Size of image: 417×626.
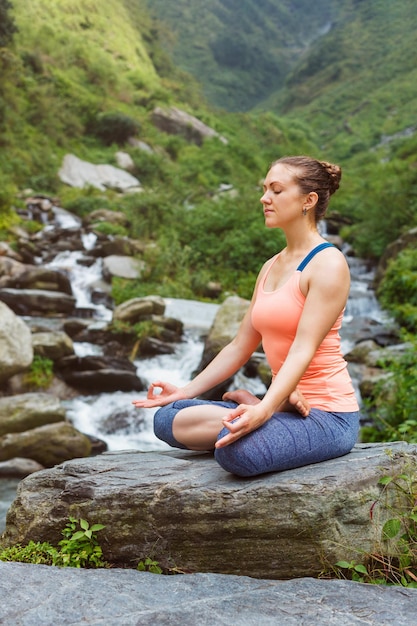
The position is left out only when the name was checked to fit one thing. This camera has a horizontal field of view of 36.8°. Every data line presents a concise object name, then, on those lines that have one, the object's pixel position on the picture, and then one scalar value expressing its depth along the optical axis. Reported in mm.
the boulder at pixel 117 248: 17078
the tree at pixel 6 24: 24875
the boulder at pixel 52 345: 9820
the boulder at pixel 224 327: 10195
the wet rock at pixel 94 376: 9812
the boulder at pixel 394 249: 15881
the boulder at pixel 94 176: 26172
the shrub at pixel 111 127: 32344
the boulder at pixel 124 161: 30312
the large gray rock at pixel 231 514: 2574
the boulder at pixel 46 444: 7445
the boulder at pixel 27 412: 7668
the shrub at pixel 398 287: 12164
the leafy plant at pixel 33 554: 2873
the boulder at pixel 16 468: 7199
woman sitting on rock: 2584
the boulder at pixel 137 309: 12062
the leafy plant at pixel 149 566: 2744
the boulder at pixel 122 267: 15461
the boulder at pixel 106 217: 20031
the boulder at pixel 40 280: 14008
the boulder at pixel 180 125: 38438
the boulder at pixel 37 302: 12906
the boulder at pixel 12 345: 8305
